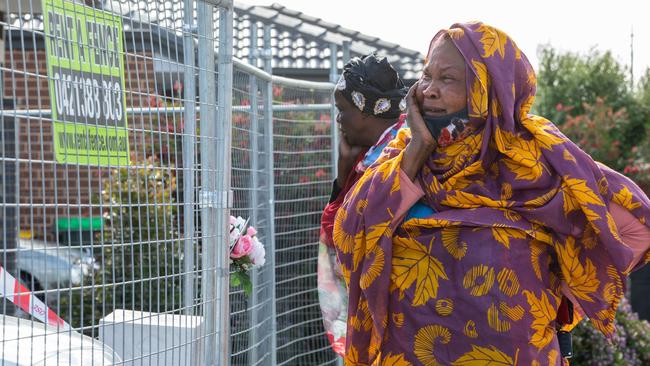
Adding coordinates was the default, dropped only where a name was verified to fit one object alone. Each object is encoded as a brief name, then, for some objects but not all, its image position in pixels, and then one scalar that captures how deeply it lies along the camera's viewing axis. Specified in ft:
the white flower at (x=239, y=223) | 13.83
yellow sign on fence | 9.11
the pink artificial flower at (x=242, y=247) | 13.66
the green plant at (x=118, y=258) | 21.61
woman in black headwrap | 13.69
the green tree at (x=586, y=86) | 59.93
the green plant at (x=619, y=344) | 25.11
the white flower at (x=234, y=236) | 13.58
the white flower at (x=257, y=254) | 13.96
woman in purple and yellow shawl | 9.85
